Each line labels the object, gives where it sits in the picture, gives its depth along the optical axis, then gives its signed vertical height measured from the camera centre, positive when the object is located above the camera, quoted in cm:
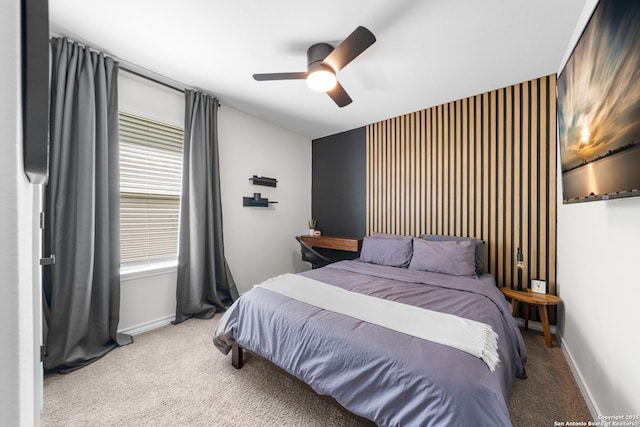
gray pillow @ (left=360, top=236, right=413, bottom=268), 282 -46
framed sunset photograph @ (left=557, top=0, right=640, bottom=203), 93 +51
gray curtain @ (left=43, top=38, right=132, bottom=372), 188 +0
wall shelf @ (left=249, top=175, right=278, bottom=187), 347 +46
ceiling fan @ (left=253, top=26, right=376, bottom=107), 171 +114
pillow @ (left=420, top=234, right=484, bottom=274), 260 -38
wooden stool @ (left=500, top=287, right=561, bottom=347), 214 -79
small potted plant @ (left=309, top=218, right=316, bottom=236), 436 -25
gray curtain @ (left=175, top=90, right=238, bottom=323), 270 -2
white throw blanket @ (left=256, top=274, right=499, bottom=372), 120 -63
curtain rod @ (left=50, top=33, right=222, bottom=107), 222 +137
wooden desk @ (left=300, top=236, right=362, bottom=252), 349 -45
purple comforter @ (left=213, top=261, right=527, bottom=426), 99 -73
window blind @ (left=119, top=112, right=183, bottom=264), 240 +25
